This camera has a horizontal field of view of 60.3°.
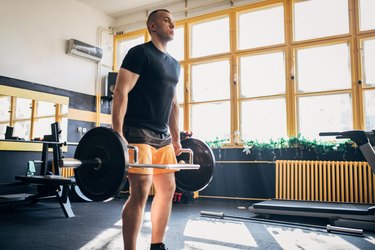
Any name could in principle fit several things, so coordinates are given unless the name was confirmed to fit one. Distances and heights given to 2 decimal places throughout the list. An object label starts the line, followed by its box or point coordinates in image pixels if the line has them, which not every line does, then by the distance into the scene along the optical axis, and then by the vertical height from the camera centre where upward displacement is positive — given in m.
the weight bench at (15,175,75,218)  3.60 -0.36
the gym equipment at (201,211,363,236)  2.91 -0.71
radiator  4.14 -0.36
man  1.59 +0.20
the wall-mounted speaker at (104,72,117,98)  6.37 +1.38
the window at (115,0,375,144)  4.64 +1.36
